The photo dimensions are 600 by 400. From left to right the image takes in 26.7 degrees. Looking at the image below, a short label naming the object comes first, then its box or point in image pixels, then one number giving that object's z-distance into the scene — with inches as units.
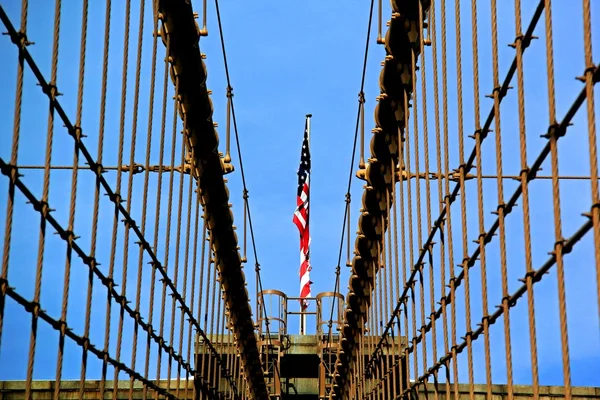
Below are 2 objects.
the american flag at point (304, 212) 1024.9
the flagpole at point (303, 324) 955.7
